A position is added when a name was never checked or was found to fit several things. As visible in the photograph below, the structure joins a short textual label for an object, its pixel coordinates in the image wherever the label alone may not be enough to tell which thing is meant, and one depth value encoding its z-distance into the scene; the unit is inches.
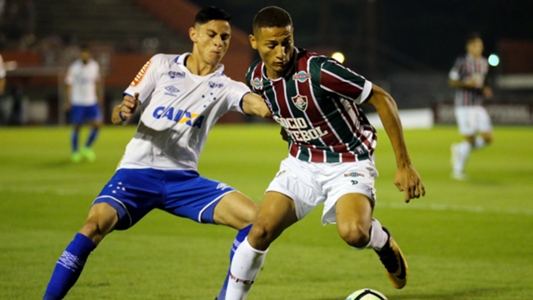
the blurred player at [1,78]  1282.0
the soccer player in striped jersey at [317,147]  399.2
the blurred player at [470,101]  1178.0
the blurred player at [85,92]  1498.5
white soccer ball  394.0
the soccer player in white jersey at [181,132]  438.6
